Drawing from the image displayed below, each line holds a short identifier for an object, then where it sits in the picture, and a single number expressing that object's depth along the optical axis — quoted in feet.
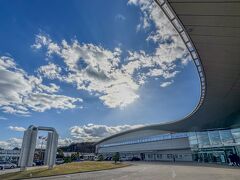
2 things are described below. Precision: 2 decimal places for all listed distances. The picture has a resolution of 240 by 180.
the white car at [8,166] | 96.75
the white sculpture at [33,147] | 59.57
